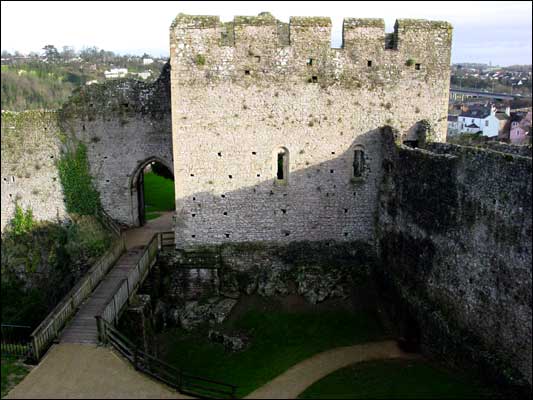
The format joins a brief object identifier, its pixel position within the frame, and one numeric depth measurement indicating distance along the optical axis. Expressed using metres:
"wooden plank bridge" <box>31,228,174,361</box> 12.56
